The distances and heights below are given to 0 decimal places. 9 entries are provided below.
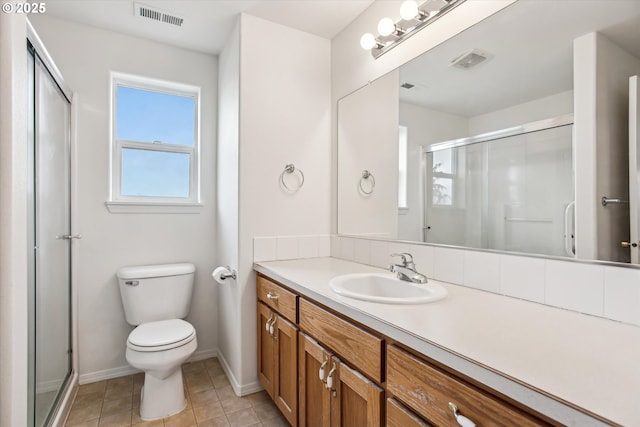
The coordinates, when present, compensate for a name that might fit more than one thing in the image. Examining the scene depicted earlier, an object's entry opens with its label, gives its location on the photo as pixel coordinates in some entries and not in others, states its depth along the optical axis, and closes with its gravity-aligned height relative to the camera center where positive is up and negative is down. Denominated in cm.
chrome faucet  133 -26
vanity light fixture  142 +92
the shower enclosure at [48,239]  137 -14
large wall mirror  94 +30
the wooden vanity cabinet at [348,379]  71 -52
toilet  173 -70
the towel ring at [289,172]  209 +25
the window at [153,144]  226 +51
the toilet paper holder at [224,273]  204 -39
